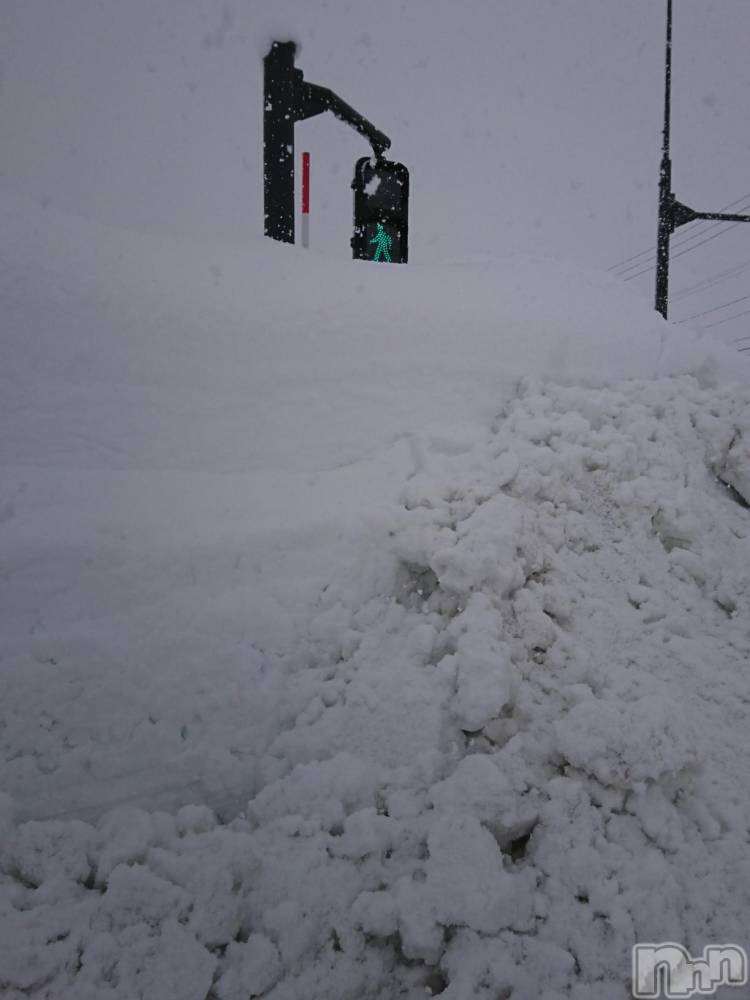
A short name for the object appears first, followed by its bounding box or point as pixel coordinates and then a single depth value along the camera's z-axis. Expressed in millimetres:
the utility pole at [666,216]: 9445
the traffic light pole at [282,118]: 4887
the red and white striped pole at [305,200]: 5191
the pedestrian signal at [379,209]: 5090
